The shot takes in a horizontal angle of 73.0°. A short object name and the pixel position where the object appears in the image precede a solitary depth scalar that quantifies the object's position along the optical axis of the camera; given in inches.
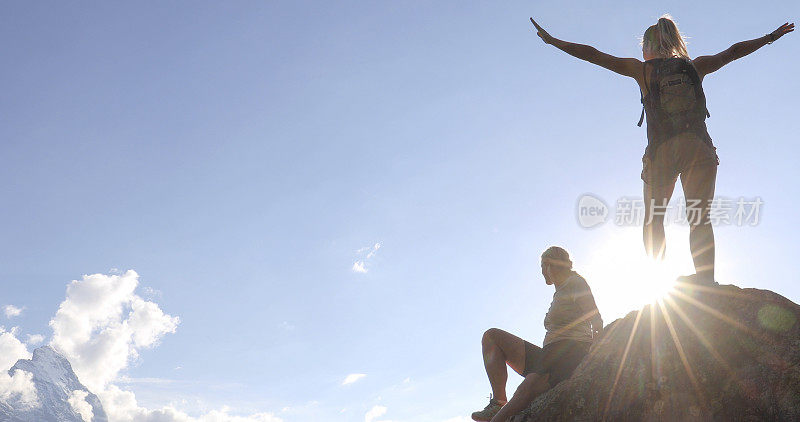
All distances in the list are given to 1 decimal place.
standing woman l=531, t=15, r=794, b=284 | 244.1
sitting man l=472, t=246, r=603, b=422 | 239.0
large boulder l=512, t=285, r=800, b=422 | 177.8
